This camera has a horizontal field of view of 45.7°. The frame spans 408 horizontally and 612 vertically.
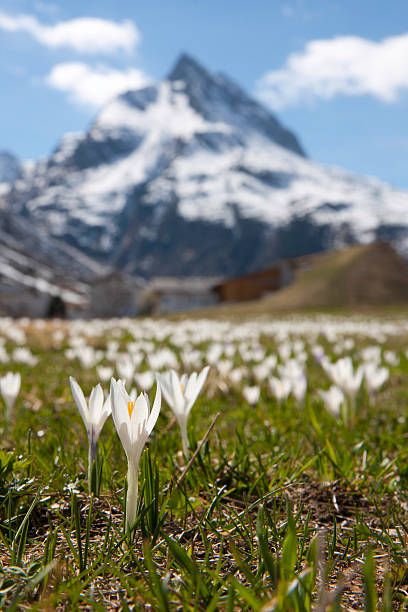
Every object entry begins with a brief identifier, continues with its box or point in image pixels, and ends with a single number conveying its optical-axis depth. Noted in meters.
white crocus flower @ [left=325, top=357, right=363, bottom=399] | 2.96
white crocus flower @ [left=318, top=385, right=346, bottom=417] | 2.90
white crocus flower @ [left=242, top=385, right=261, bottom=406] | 3.32
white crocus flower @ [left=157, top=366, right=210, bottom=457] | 1.84
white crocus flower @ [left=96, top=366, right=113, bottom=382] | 3.88
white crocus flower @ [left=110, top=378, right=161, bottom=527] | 1.32
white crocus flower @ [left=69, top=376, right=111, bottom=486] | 1.58
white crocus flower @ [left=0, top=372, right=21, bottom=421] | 2.54
